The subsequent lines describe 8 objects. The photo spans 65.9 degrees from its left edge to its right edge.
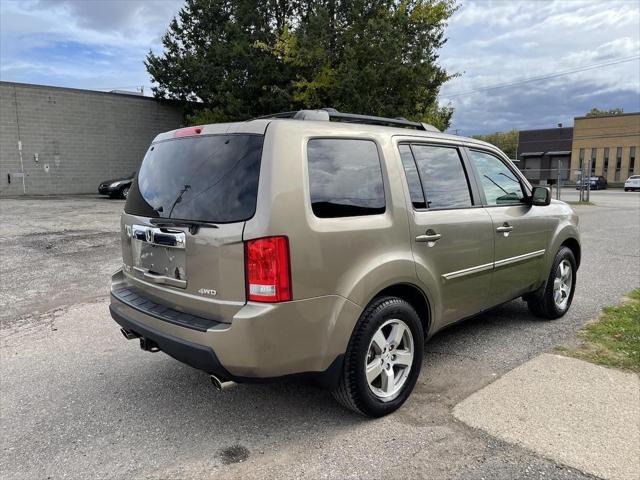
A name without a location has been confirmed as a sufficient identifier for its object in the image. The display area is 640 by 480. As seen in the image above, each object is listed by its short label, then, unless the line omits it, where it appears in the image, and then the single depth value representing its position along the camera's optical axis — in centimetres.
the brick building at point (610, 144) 5666
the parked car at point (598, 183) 4616
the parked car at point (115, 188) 2166
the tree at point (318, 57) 1878
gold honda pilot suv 264
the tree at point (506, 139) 9450
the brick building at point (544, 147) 6494
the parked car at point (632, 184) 4212
